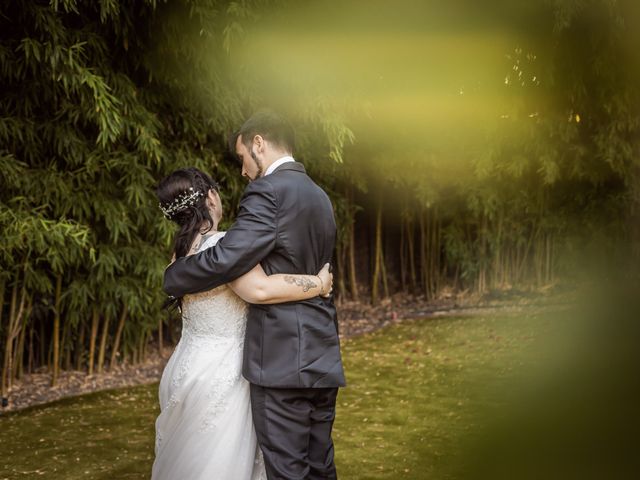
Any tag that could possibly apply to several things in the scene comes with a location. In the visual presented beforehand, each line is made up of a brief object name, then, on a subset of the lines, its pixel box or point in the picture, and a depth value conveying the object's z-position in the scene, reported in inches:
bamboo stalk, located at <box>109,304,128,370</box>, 193.9
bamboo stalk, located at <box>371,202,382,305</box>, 304.2
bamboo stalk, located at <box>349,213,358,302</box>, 303.9
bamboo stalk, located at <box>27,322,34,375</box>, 189.6
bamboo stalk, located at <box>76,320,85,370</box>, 191.3
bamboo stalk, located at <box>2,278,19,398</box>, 172.9
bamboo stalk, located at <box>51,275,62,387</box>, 178.2
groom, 77.0
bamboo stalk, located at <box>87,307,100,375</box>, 189.3
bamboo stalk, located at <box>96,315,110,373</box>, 193.2
